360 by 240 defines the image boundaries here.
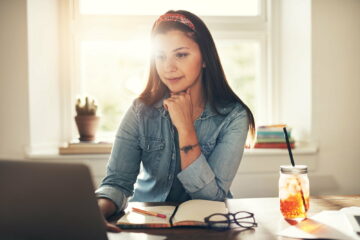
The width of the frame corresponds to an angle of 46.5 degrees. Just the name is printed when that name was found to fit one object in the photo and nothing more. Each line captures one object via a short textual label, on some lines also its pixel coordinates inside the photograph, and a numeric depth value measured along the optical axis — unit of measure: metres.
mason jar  1.08
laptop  0.65
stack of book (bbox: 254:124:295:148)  2.49
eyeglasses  1.03
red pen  1.11
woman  1.51
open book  1.04
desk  0.96
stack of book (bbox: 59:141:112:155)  2.35
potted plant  2.41
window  2.66
